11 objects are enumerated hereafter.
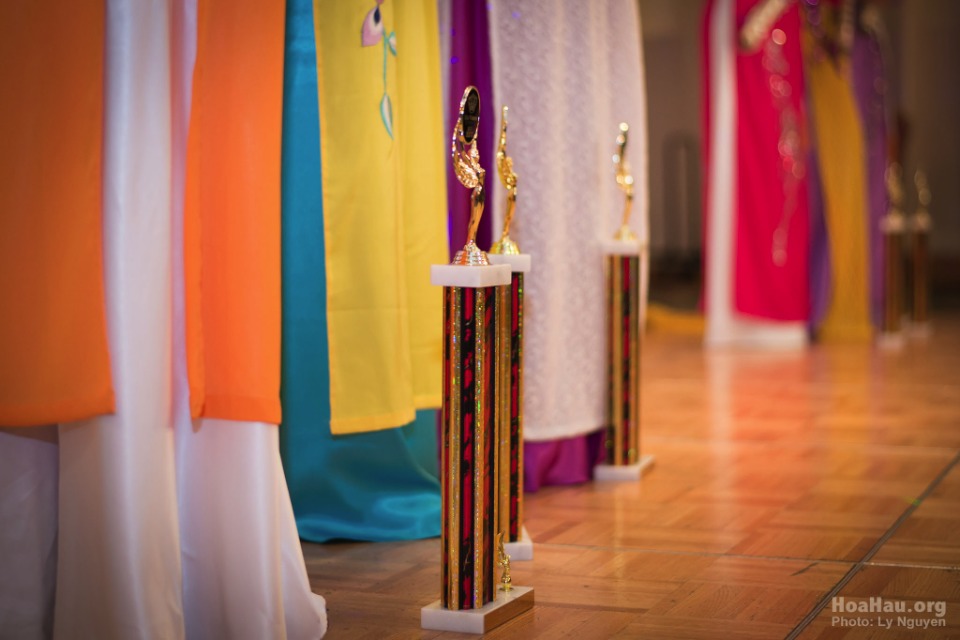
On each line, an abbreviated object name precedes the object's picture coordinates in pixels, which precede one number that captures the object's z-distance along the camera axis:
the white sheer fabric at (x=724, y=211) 6.38
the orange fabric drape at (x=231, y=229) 1.86
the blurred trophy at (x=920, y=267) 7.17
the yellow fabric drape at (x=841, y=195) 6.92
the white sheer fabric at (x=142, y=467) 1.78
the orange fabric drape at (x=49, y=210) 1.73
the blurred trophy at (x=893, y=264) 6.64
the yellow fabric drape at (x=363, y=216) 2.32
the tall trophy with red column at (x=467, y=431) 1.94
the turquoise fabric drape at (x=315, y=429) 2.34
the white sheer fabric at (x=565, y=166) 2.93
